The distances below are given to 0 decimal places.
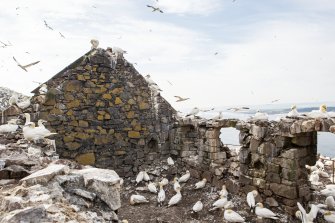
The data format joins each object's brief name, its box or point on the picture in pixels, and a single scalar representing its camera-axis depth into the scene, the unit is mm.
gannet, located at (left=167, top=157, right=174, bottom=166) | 10516
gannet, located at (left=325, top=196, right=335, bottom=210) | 7145
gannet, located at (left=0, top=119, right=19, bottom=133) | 6172
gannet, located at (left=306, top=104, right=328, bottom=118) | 6073
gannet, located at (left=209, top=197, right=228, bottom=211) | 7434
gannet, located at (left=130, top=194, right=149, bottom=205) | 8469
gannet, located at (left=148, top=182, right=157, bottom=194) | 9198
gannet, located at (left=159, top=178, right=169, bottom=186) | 9478
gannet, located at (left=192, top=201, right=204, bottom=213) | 7652
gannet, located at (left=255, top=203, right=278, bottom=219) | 6461
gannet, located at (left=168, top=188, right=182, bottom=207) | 8172
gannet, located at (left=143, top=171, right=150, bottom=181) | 9906
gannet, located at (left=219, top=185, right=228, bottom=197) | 7832
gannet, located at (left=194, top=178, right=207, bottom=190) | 8883
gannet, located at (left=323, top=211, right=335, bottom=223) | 6379
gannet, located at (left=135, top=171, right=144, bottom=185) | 9875
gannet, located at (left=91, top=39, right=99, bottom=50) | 9867
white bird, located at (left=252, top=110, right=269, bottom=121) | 7387
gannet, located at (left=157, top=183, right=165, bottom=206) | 8359
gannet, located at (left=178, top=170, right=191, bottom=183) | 9562
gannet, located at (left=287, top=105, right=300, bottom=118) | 6690
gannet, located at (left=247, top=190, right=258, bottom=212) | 7057
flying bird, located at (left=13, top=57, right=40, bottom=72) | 7030
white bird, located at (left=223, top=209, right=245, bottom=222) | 6727
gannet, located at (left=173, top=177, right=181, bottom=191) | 8754
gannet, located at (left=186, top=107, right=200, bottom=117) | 10195
